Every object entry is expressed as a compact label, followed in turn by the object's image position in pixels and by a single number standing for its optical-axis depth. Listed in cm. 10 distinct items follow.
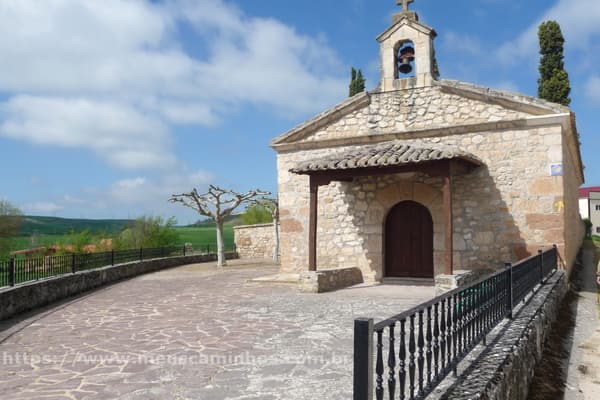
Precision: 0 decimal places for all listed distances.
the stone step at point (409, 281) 1096
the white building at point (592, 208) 5156
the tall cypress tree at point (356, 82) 2392
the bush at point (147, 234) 2376
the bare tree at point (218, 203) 1789
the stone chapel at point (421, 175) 994
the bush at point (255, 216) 3125
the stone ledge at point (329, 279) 975
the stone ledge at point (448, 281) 868
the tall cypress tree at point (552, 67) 2088
